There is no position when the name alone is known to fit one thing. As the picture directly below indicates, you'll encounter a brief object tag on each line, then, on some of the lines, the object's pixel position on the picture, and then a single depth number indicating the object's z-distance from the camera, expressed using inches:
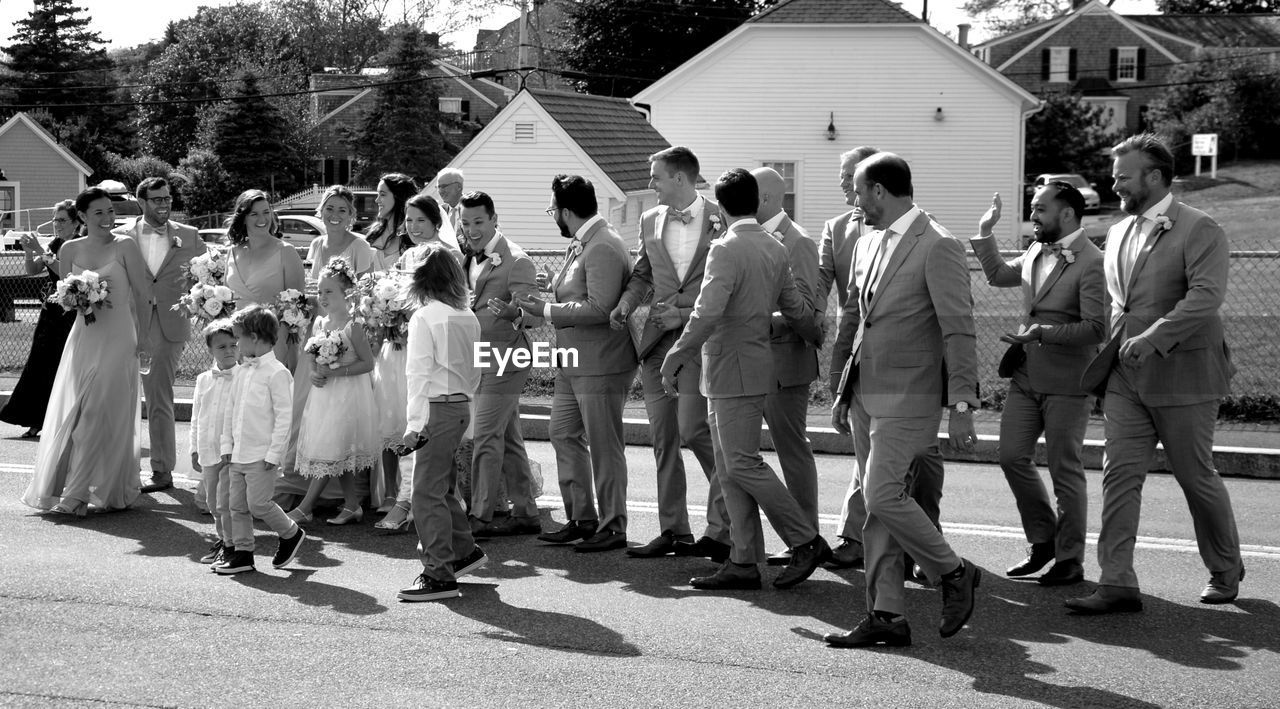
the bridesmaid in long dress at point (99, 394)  356.5
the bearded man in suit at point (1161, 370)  260.2
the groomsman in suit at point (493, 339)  329.1
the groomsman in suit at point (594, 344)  314.8
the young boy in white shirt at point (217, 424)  305.6
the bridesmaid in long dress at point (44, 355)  436.1
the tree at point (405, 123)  2373.3
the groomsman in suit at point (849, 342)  269.6
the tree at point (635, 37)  2144.4
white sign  2113.7
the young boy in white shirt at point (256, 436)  299.6
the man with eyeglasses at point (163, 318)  389.1
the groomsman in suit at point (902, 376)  236.5
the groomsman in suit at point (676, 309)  308.7
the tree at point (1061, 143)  2144.4
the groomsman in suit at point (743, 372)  275.1
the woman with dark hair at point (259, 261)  365.4
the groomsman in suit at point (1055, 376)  286.5
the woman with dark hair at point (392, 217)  368.5
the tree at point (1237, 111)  2319.1
